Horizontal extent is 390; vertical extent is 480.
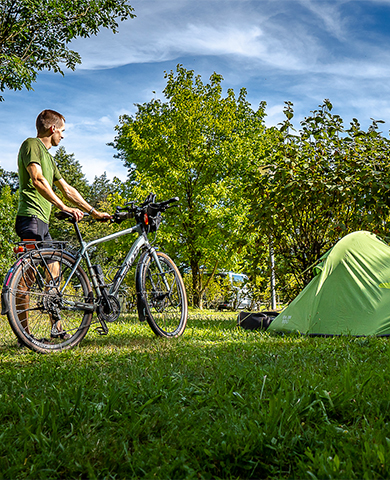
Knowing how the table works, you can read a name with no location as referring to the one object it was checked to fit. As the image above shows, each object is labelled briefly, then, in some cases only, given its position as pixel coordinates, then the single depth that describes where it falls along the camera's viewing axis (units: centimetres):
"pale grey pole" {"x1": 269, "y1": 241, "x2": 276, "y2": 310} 669
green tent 444
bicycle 316
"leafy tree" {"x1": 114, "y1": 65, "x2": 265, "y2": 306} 1472
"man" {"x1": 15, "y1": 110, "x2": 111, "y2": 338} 352
